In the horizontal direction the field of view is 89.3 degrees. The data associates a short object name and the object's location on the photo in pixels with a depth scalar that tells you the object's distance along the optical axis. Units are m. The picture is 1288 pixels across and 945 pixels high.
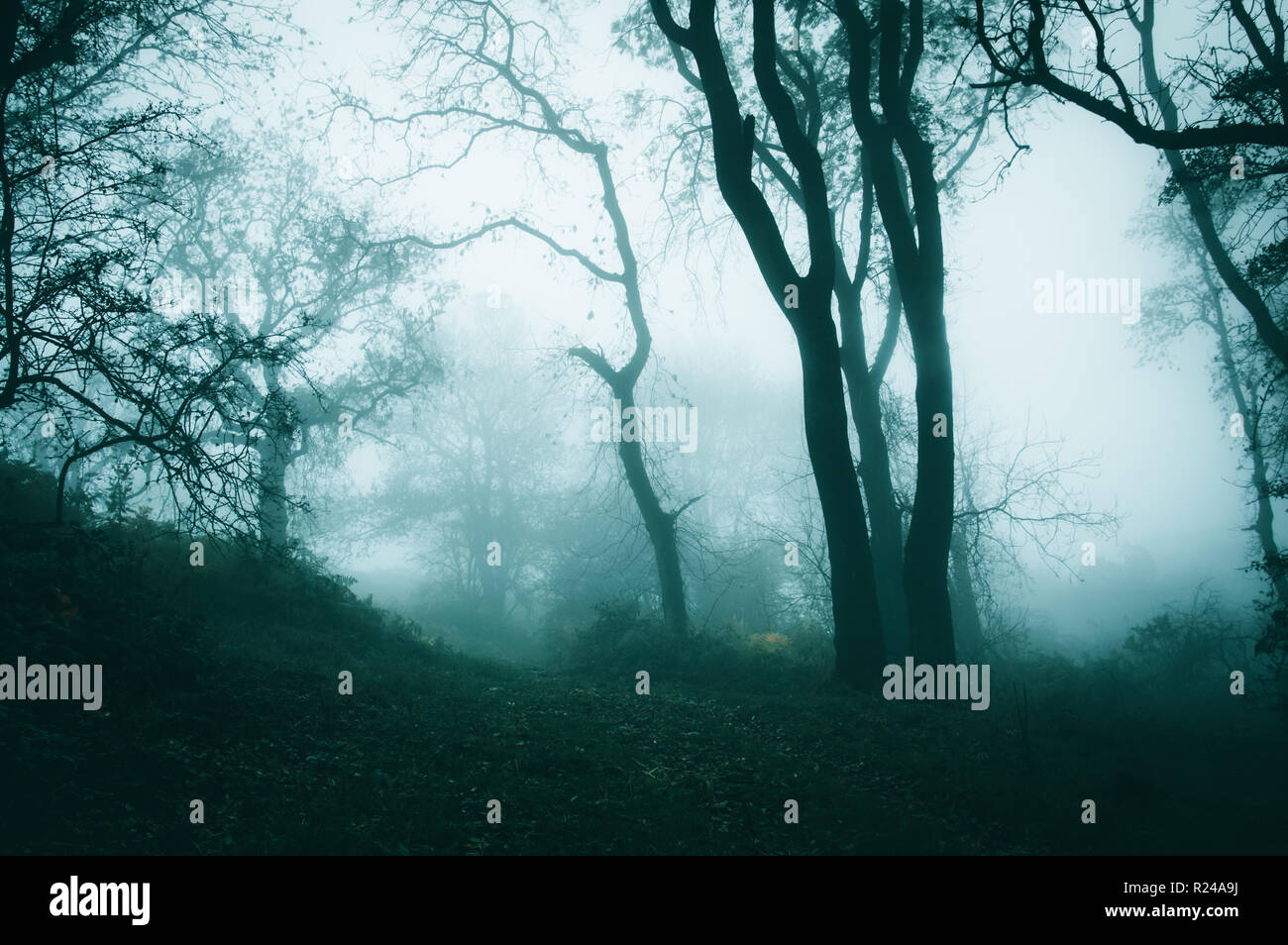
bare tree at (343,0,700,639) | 14.52
